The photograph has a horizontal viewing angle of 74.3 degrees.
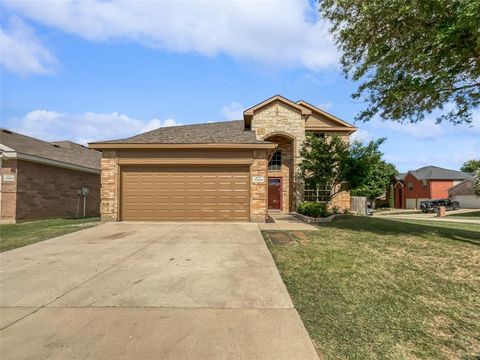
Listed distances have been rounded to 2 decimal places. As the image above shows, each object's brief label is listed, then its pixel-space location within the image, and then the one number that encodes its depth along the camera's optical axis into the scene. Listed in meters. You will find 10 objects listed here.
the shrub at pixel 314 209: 13.74
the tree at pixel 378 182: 36.98
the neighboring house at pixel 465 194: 34.53
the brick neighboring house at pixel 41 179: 14.88
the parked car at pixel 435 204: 31.80
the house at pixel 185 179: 12.72
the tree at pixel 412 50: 7.38
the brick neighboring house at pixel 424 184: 38.06
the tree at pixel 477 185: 27.77
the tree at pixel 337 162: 14.54
